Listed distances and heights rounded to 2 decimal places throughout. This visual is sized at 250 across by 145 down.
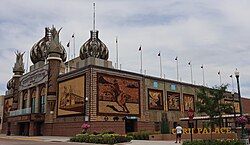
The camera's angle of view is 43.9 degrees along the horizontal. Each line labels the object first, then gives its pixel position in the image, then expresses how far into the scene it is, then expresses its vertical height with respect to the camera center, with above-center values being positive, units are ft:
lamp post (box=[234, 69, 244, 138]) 78.74 +9.03
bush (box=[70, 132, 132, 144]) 94.43 -8.51
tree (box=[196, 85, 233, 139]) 107.45 +2.05
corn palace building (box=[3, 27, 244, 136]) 143.13 +8.23
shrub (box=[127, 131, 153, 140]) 115.16 -8.97
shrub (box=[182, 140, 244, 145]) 62.85 -6.44
